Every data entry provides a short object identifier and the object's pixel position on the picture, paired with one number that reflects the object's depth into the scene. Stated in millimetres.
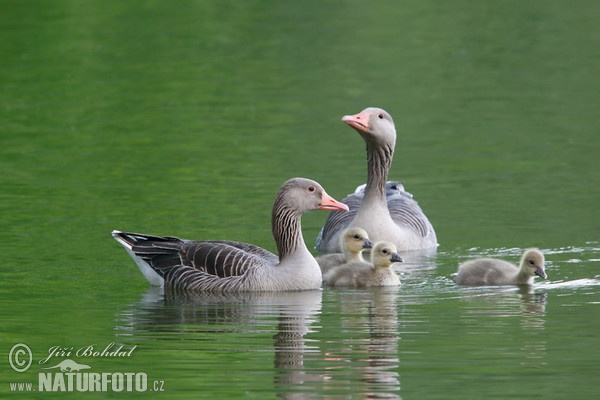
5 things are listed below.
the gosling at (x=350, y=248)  16172
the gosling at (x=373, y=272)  15227
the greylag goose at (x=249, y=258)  14953
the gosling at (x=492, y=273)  15164
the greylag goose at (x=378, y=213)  17703
